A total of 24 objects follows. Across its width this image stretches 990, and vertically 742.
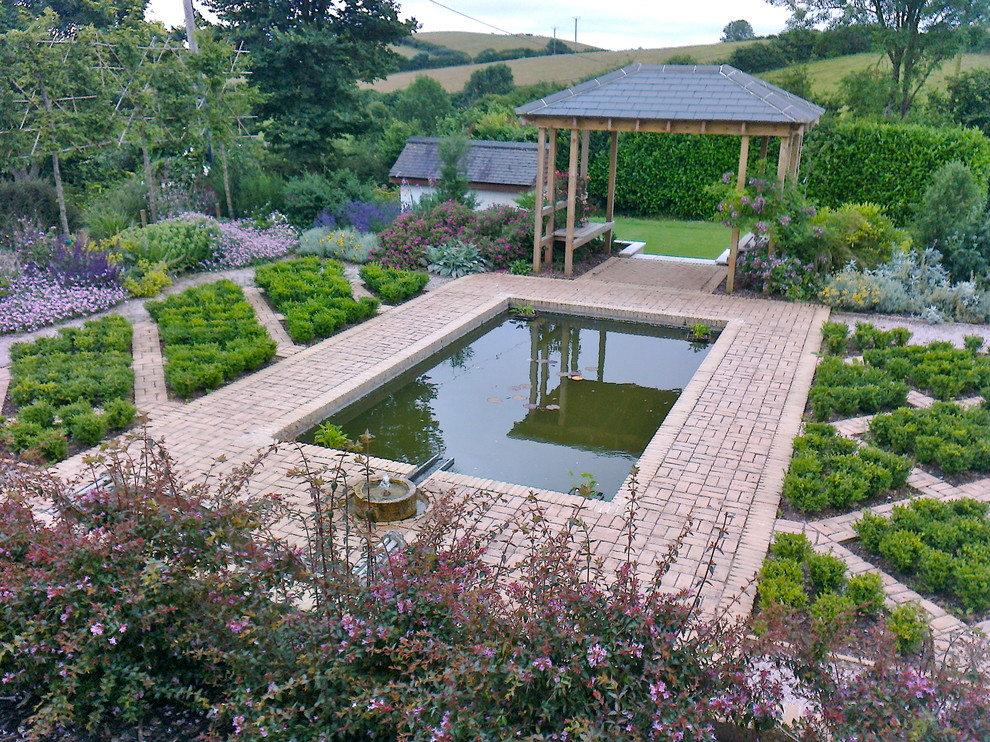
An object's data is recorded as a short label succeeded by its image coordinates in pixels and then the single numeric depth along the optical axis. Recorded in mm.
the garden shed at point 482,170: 15695
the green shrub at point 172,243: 10750
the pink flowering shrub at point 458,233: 12125
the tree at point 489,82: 32188
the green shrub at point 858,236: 10672
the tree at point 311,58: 15905
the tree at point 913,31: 20156
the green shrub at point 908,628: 3899
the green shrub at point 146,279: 10125
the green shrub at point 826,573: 4414
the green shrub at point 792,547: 4641
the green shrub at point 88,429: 6156
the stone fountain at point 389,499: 5137
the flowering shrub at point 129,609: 3141
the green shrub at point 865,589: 4250
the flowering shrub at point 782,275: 10617
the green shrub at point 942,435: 5852
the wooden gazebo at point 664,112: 10320
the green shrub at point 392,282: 10414
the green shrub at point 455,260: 11930
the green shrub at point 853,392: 6898
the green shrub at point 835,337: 8562
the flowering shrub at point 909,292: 9875
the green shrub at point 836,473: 5332
